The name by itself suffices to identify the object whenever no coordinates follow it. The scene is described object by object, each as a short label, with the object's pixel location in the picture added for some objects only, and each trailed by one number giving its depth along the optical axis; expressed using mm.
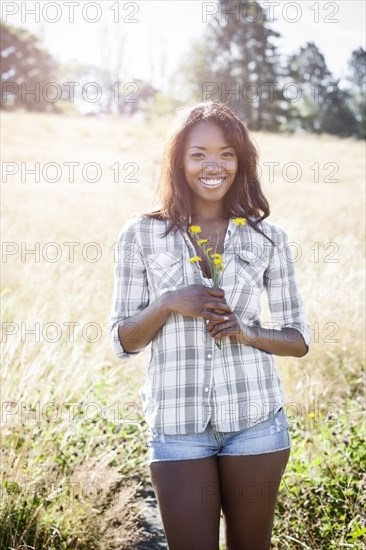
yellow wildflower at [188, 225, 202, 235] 3838
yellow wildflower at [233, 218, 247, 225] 3890
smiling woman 3721
